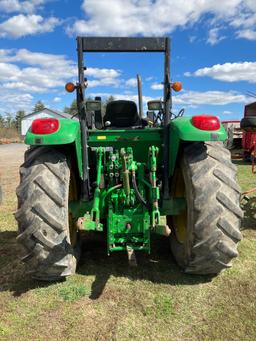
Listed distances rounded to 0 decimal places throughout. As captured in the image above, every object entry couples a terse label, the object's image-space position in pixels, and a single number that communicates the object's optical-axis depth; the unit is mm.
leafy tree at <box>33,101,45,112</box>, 97062
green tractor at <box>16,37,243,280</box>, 3633
